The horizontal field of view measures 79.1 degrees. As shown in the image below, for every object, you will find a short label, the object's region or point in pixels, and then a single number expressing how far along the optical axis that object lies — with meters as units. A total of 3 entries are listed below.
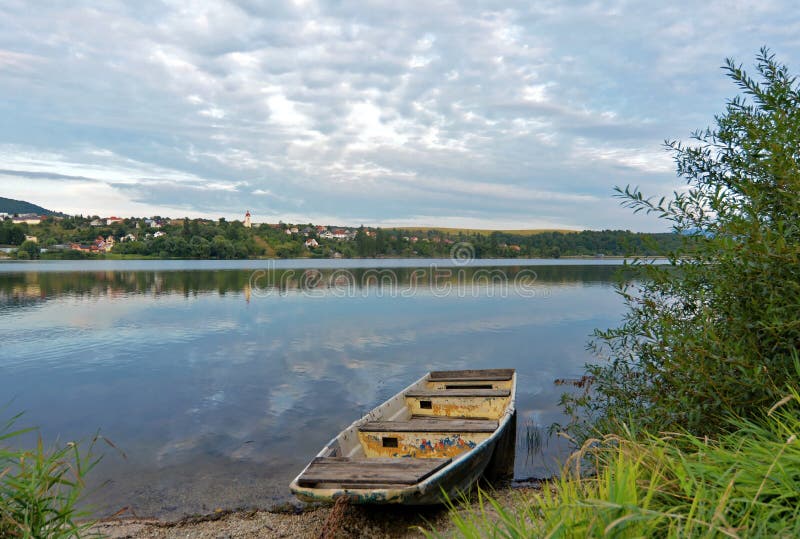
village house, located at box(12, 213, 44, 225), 191.88
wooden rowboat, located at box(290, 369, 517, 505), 7.31
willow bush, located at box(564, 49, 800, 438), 4.87
